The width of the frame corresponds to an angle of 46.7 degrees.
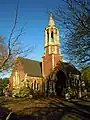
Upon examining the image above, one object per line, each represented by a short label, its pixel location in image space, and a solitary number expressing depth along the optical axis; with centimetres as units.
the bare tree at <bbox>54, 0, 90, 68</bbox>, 846
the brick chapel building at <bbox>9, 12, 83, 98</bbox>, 2424
